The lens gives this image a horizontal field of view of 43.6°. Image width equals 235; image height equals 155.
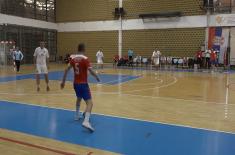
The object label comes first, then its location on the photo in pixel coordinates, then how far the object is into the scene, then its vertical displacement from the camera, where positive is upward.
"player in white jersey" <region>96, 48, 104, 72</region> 22.86 +0.05
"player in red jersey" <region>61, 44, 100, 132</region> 5.98 -0.28
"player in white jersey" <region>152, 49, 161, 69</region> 24.03 +0.09
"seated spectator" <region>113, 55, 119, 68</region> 26.79 -0.11
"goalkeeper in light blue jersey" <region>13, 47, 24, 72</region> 20.31 +0.01
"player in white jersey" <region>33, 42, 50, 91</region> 10.74 -0.06
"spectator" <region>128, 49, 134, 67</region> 25.95 +0.17
